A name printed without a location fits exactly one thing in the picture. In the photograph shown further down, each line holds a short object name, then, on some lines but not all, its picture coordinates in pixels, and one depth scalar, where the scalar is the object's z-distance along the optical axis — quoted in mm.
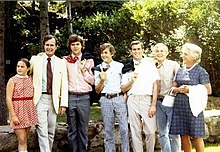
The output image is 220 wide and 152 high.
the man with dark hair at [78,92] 4848
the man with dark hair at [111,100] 4820
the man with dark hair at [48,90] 4703
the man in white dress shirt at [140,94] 4781
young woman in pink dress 4582
